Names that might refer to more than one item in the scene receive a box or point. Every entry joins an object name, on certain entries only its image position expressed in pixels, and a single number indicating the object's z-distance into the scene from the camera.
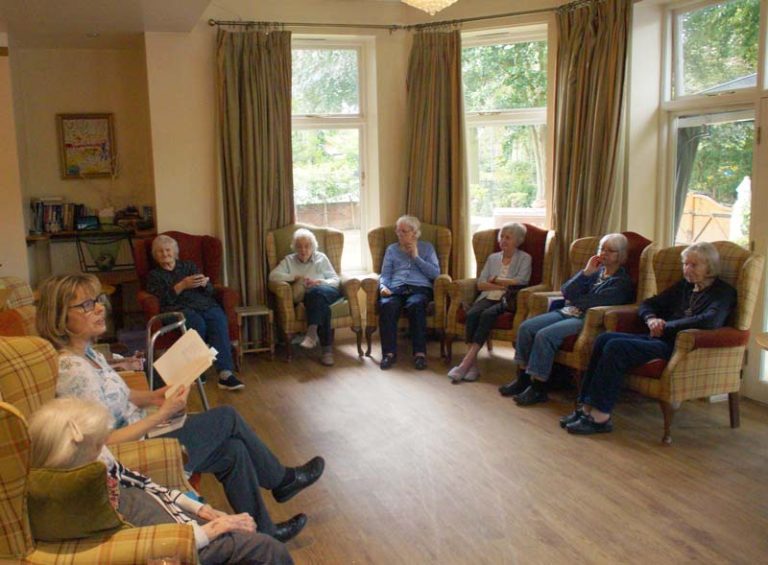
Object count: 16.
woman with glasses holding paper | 2.34
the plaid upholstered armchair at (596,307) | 4.29
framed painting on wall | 6.19
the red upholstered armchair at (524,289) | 5.02
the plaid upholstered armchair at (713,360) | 3.78
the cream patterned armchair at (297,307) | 5.47
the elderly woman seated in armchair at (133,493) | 1.67
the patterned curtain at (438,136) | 5.89
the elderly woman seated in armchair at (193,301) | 4.98
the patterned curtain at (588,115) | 4.98
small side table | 5.54
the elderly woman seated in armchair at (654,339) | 3.84
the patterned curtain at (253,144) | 5.64
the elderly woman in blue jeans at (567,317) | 4.39
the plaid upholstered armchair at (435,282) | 5.45
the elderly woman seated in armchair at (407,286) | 5.38
